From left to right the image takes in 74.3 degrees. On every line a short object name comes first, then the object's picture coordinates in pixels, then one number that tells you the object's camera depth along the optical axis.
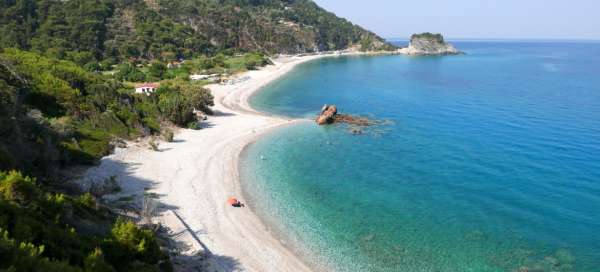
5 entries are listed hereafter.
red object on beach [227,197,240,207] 28.58
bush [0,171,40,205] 15.12
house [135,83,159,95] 66.61
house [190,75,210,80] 91.19
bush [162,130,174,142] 42.91
